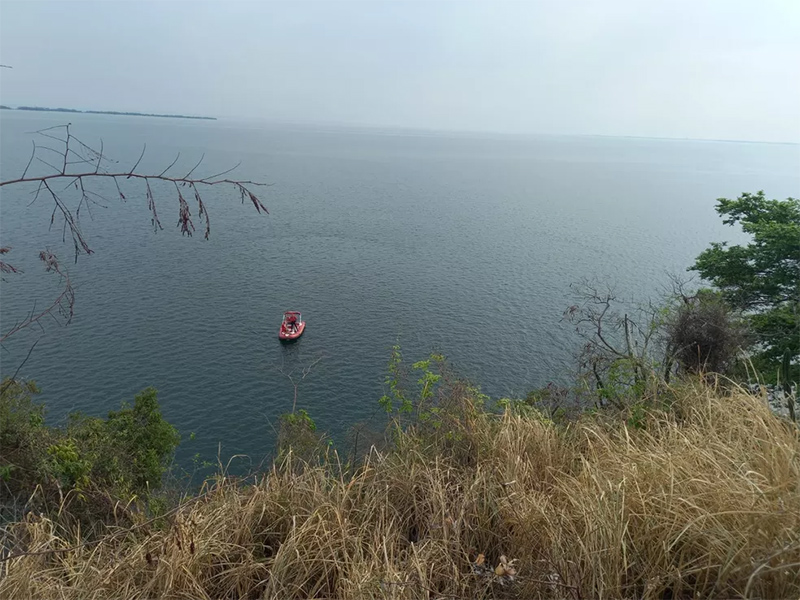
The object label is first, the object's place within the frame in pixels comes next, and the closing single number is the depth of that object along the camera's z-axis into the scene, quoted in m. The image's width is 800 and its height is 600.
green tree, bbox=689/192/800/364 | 16.28
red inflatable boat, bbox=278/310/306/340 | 32.50
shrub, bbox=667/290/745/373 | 11.05
